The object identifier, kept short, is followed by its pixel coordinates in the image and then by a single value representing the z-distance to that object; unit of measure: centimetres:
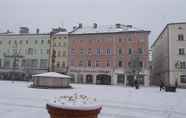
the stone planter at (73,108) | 360
